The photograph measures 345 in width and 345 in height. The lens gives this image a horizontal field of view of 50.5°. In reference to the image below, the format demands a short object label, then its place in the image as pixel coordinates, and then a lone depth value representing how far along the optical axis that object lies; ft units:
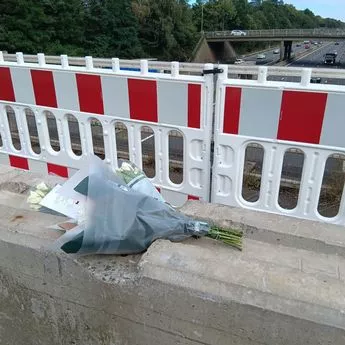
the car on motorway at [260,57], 253.57
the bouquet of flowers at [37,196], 5.27
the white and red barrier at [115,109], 8.05
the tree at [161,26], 184.24
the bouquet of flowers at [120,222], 4.12
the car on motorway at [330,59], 226.01
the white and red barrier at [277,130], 6.98
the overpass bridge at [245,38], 205.16
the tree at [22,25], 124.16
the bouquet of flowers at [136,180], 5.03
